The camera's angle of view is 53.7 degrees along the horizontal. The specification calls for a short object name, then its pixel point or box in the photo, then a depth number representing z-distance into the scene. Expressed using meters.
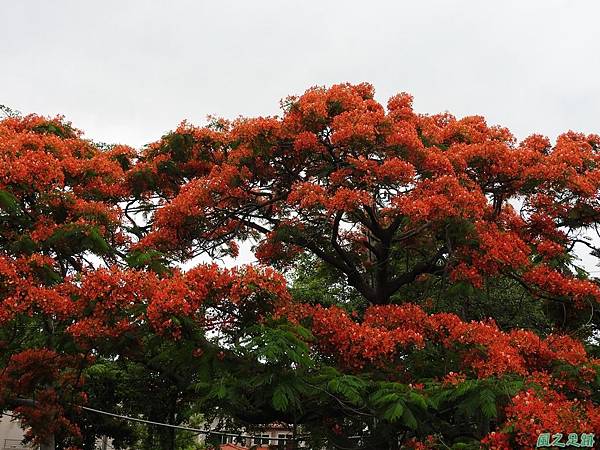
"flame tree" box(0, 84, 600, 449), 6.96
